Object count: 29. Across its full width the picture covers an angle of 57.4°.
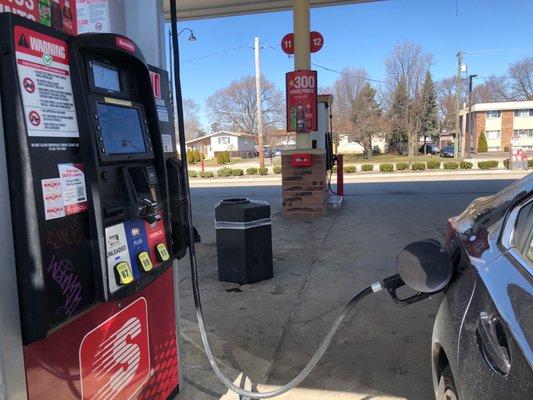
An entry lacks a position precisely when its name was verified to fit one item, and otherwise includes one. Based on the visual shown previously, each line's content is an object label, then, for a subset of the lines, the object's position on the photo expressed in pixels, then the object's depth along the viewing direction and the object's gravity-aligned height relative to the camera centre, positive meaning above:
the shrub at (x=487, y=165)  26.02 -1.66
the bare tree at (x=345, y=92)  48.47 +4.67
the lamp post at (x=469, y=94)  44.75 +3.63
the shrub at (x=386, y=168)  27.02 -1.69
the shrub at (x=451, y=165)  26.80 -1.66
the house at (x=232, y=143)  74.05 -0.03
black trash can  5.09 -1.03
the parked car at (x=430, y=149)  54.10 -1.53
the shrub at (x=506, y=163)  25.77 -1.67
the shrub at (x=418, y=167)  27.03 -1.71
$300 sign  9.32 +0.79
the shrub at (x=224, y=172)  29.27 -1.72
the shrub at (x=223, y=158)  48.84 -1.45
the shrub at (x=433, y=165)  27.62 -1.66
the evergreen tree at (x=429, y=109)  40.76 +2.43
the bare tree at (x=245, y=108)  65.94 +5.14
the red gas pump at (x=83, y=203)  1.65 -0.21
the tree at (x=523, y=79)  67.86 +7.43
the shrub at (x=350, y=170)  27.25 -1.75
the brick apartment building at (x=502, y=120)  60.31 +1.54
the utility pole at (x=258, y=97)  30.84 +2.94
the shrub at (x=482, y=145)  55.12 -1.28
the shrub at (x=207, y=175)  29.52 -1.86
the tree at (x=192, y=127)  91.48 +3.35
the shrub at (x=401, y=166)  27.75 -1.68
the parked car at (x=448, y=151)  47.19 -1.62
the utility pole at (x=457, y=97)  40.88 +3.26
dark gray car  1.42 -0.60
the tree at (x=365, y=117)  45.19 +1.94
